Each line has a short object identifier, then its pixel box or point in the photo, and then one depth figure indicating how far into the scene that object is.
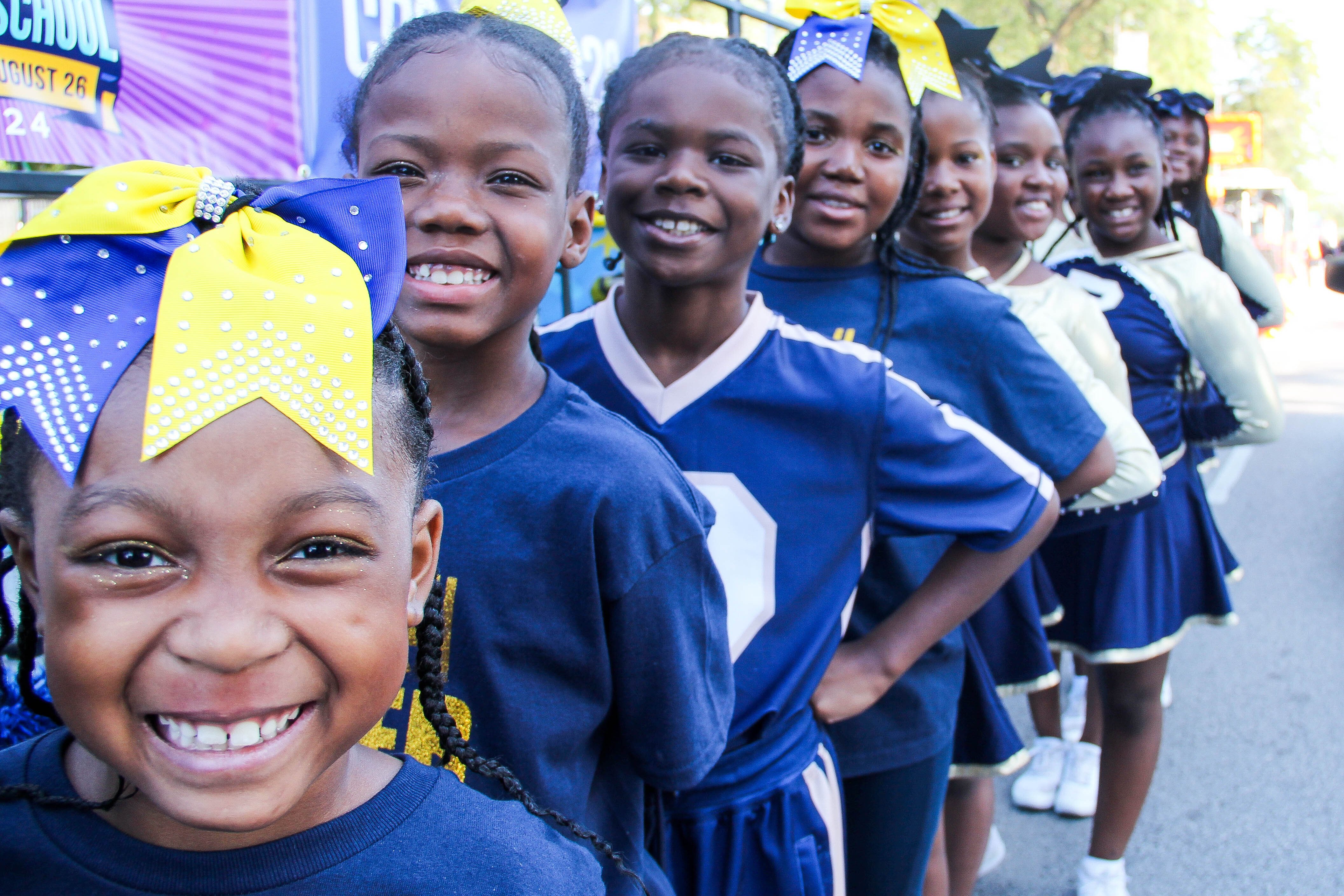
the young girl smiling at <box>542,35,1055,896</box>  1.78
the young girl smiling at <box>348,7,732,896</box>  1.32
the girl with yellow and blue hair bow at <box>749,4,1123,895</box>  2.07
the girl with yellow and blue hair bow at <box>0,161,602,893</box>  0.88
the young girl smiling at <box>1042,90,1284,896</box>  3.04
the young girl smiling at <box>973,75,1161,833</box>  2.47
